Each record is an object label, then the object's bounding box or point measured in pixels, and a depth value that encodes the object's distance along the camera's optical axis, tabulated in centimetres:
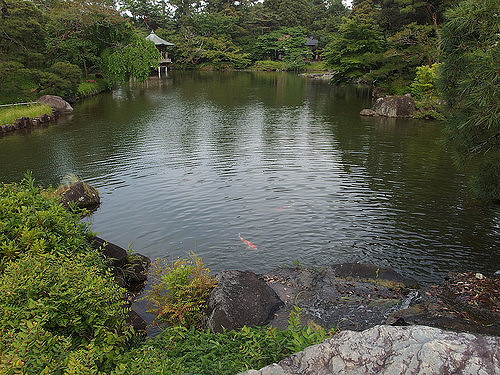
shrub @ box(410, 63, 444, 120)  3019
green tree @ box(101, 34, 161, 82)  4166
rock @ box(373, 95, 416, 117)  3072
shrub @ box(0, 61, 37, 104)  3066
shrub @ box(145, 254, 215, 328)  749
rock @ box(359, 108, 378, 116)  3149
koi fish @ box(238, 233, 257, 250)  1155
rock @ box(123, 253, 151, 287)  984
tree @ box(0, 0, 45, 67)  3212
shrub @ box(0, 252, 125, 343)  506
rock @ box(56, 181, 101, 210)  1409
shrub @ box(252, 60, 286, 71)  7519
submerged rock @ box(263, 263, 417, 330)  786
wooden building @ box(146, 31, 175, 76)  6938
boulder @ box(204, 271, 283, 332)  738
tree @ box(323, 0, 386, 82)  4050
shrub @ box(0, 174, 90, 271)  668
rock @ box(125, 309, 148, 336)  705
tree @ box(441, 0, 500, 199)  743
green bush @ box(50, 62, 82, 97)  3531
